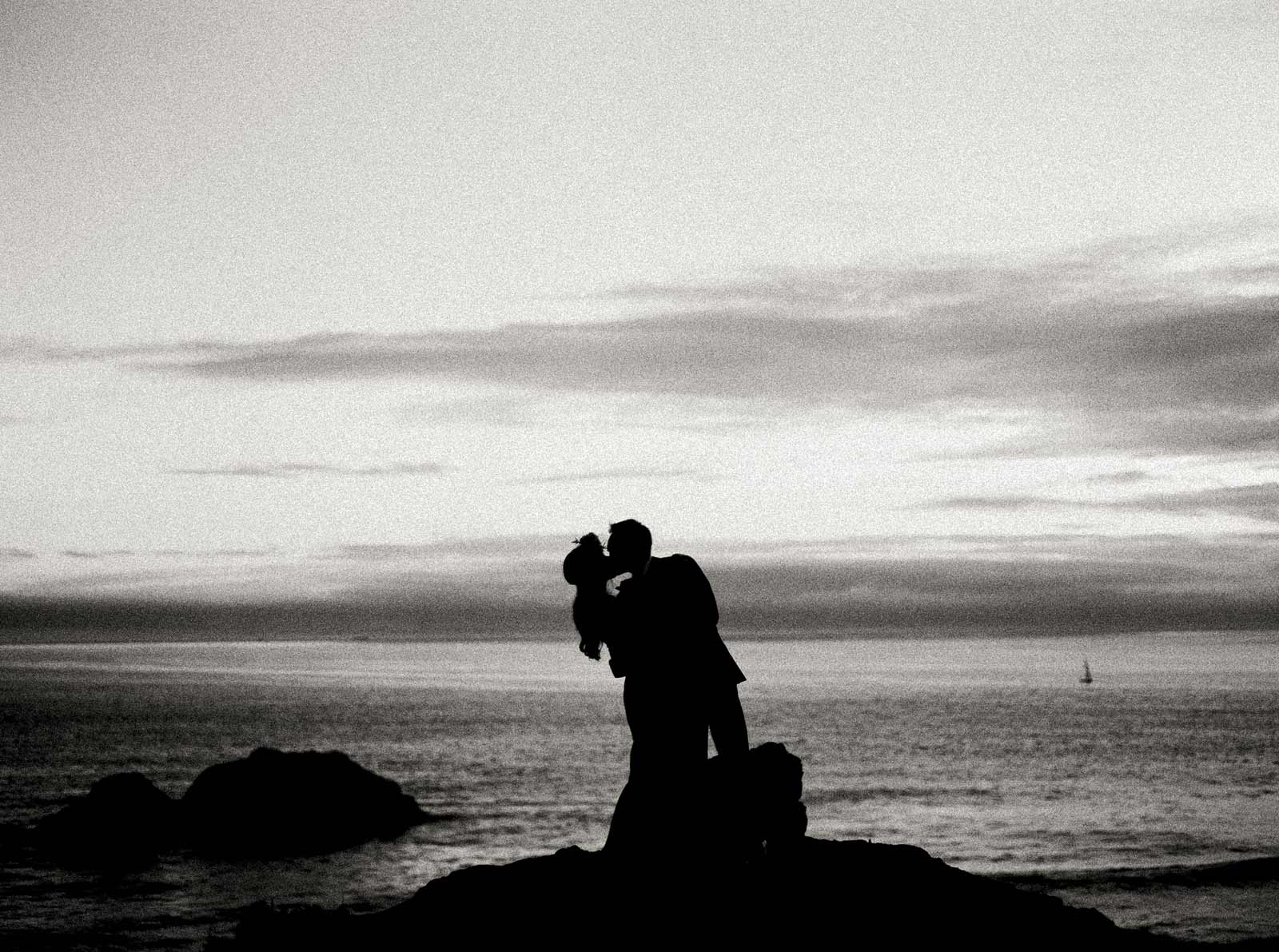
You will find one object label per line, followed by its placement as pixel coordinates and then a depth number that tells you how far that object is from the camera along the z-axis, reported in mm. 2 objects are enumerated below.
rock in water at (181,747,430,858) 38938
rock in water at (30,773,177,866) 36781
